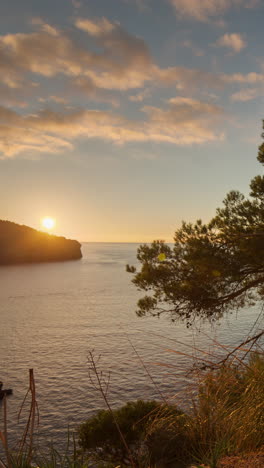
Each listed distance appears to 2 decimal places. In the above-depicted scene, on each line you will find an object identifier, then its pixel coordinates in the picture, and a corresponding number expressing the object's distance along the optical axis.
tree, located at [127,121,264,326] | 12.41
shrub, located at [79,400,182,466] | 10.03
